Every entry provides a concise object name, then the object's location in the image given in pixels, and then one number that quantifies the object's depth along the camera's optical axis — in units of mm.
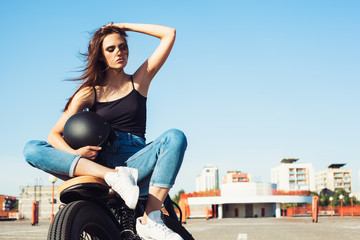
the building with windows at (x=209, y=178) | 182125
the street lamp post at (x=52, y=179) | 22862
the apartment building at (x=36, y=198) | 95562
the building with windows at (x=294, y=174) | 141250
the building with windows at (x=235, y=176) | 115462
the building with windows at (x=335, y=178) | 156500
